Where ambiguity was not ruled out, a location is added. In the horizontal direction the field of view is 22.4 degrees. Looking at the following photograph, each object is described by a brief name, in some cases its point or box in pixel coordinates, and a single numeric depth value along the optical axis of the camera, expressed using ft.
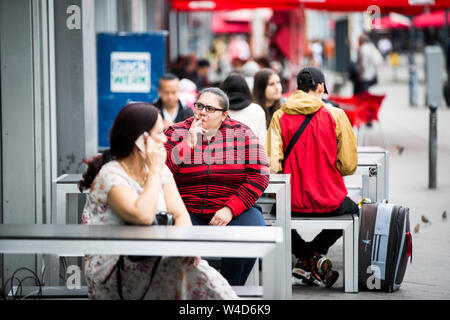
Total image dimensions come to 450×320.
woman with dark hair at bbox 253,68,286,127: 35.40
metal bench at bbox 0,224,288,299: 15.63
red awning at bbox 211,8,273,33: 137.26
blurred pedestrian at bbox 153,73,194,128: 37.04
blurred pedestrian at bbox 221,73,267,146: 32.24
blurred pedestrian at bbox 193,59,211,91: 81.08
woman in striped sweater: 23.68
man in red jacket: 27.34
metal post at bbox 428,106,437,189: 47.93
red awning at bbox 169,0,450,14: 62.94
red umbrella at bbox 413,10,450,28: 123.90
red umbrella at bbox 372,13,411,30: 136.97
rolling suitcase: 26.78
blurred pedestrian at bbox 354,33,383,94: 84.55
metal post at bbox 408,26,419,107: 106.40
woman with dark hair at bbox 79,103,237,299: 17.31
